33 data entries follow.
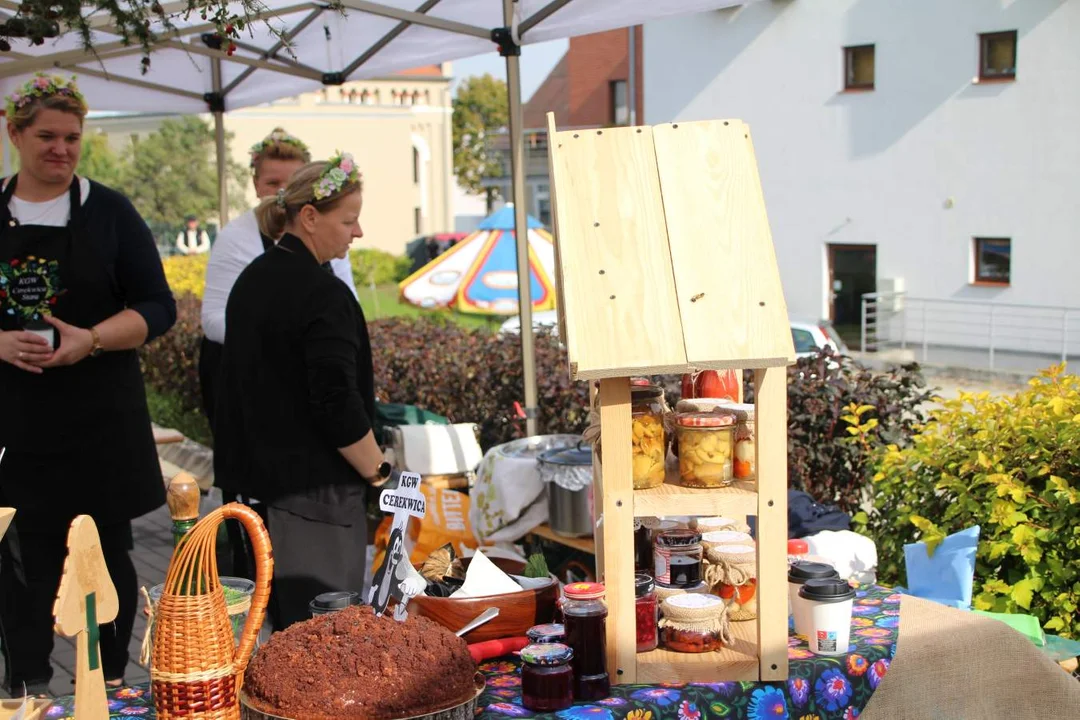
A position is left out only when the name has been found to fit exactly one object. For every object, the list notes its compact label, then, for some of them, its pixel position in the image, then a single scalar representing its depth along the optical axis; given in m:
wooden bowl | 2.31
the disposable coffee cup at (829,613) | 2.25
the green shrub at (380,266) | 38.68
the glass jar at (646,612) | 2.23
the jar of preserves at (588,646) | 2.08
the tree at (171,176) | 39.34
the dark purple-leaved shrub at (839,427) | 4.35
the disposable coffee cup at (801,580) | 2.33
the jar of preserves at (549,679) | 2.02
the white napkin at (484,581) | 2.39
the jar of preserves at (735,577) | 2.37
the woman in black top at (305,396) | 2.86
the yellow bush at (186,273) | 14.87
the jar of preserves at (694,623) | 2.24
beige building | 49.06
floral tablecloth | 2.07
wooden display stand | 2.07
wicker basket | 1.80
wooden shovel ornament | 1.64
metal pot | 3.74
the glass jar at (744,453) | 2.21
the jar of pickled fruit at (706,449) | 2.17
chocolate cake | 1.83
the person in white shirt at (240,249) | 4.23
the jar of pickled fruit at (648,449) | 2.16
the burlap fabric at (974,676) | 2.37
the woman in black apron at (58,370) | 3.17
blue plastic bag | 3.04
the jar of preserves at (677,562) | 2.36
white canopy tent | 4.11
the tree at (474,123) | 57.09
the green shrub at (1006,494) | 3.22
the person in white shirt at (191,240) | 30.46
